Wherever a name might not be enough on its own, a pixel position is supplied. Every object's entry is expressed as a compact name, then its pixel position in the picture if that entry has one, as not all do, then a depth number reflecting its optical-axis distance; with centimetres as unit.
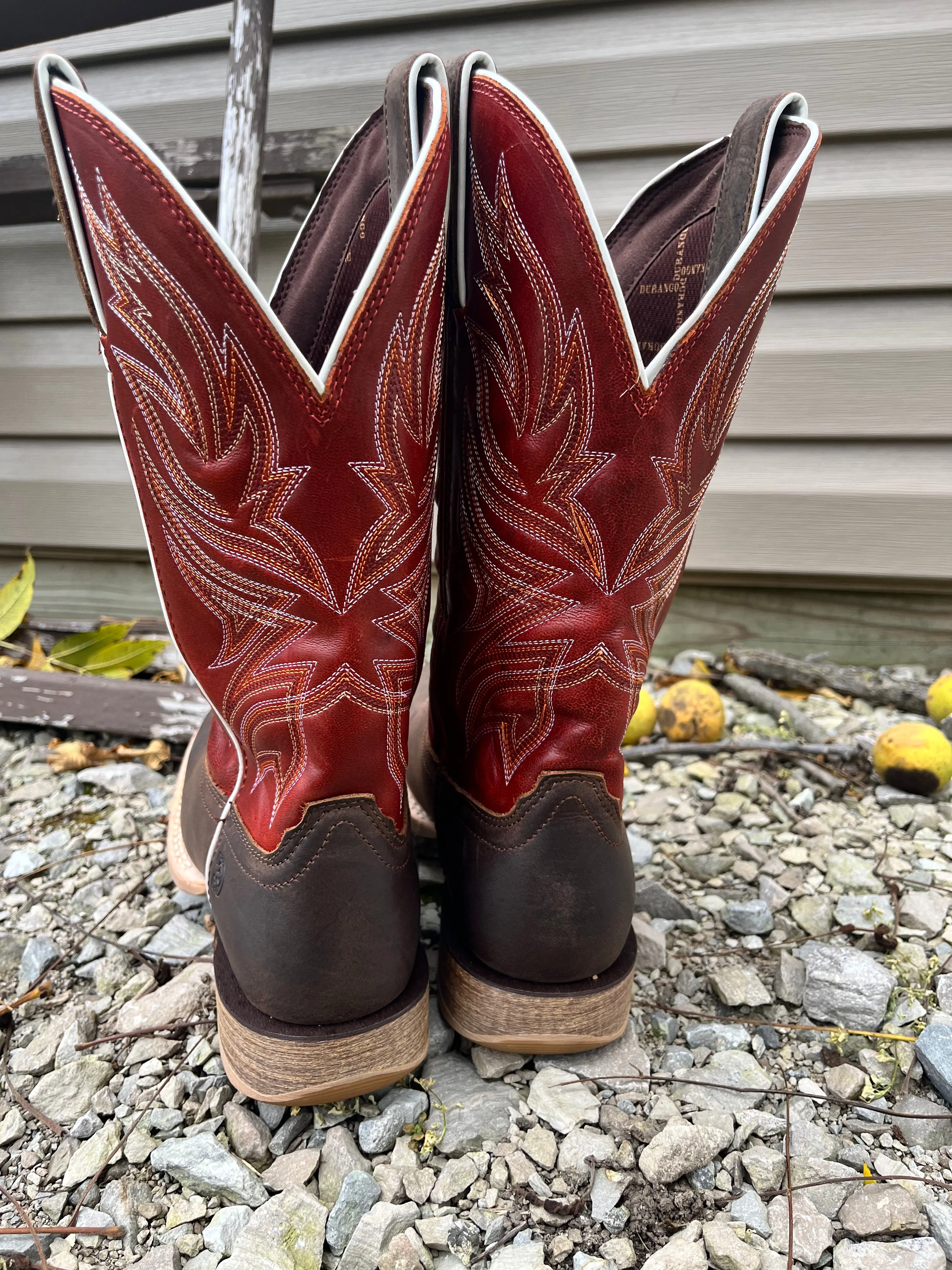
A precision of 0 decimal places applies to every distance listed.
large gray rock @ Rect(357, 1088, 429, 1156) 30
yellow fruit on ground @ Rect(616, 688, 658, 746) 58
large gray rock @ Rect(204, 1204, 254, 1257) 27
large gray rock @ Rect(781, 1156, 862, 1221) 28
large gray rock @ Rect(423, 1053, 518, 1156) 30
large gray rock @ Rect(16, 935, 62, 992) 38
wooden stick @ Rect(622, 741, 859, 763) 56
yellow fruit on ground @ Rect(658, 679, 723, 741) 58
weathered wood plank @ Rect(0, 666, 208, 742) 57
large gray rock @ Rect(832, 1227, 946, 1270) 26
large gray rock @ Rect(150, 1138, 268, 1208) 29
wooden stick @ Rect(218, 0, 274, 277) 49
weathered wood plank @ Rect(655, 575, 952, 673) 74
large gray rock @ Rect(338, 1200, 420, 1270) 26
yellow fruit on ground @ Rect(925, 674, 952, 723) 61
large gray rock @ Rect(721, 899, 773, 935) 40
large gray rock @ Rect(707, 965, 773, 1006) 36
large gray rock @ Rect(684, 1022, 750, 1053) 34
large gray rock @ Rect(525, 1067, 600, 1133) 31
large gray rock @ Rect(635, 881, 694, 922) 41
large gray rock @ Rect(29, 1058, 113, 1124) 32
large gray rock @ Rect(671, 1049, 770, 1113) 32
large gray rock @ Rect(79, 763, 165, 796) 53
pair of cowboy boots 26
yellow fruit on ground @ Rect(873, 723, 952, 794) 51
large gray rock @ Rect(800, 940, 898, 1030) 35
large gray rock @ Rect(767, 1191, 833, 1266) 27
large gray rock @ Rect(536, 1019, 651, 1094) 32
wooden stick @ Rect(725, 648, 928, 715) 65
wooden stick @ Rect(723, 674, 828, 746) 59
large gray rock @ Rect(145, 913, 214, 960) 39
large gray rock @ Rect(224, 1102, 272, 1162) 30
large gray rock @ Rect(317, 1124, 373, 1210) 29
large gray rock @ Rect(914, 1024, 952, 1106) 32
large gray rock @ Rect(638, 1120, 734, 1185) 29
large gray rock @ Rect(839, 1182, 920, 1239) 27
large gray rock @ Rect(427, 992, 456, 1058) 34
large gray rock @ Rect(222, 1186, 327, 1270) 26
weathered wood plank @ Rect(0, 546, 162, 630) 84
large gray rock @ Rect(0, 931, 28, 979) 39
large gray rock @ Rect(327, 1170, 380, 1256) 27
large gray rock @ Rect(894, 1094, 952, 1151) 30
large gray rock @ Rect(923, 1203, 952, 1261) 27
